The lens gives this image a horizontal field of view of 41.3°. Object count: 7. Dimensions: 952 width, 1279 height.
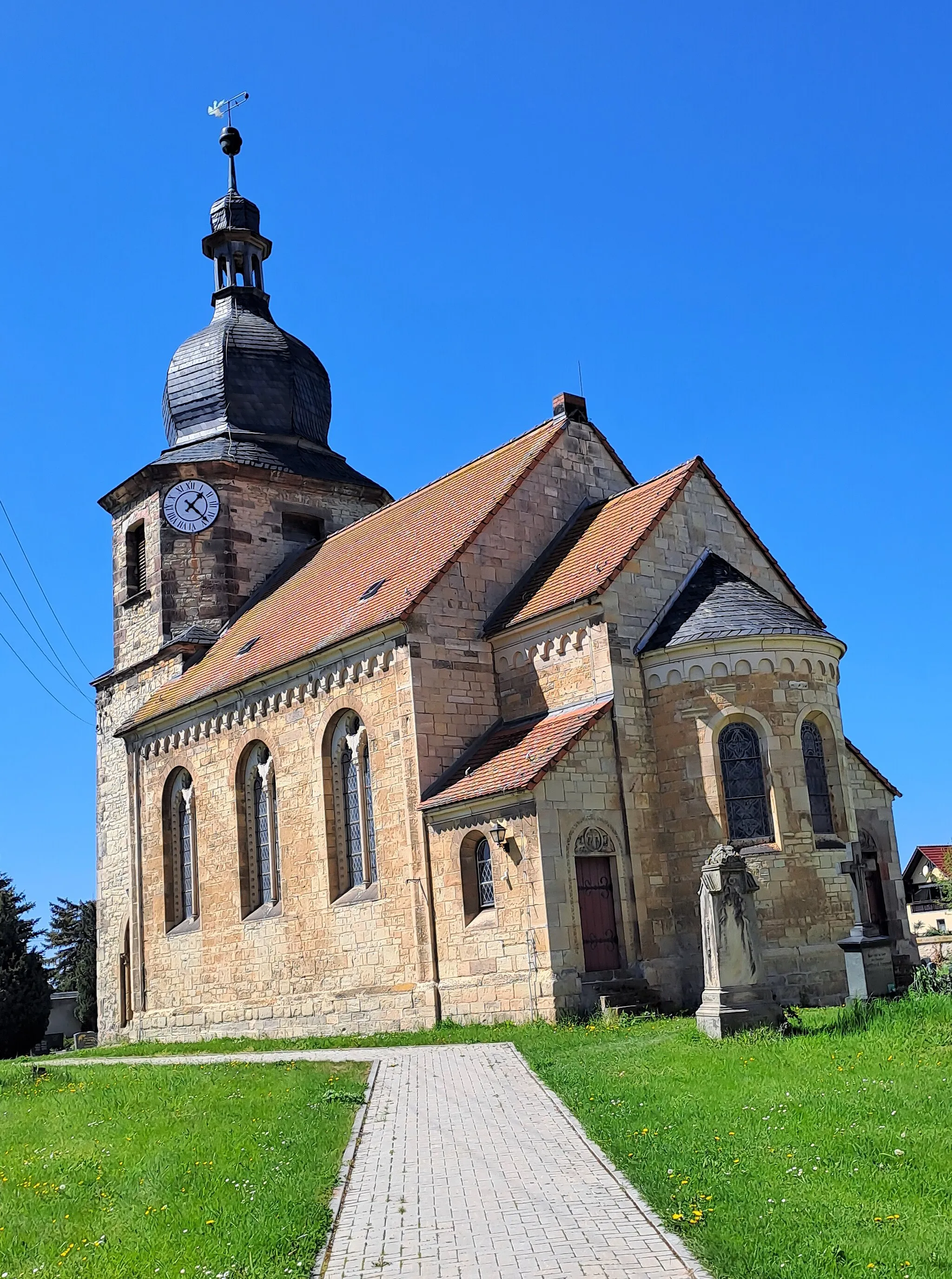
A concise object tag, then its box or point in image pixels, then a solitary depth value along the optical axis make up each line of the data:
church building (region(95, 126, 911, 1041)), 19.62
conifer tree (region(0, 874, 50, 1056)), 36.12
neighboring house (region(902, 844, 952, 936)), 59.81
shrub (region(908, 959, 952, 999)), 14.76
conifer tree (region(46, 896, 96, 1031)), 46.22
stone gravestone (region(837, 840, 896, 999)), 15.46
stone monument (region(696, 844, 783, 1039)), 14.71
